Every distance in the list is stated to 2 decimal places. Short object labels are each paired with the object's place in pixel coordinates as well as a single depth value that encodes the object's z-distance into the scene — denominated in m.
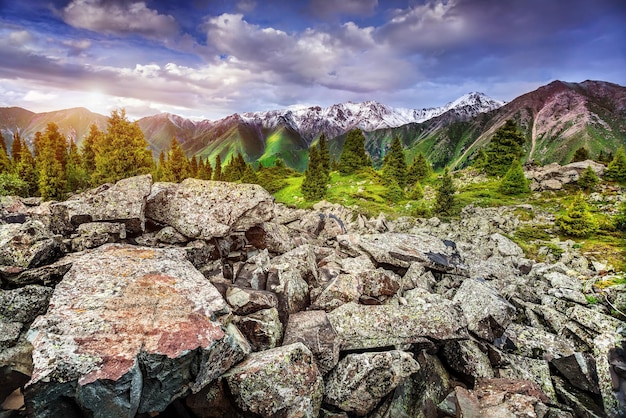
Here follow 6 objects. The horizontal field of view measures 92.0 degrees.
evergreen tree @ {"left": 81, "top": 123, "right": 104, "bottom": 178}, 61.40
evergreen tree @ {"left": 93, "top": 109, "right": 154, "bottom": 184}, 41.28
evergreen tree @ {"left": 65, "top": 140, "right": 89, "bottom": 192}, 56.40
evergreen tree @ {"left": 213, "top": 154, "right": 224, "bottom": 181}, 111.82
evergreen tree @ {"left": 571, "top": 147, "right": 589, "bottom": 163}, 82.12
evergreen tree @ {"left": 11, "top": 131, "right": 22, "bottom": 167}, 71.22
